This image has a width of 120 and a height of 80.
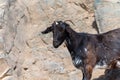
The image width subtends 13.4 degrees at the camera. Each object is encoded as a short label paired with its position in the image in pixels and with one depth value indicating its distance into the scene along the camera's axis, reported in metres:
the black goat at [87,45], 9.12
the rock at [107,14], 10.72
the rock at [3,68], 10.24
